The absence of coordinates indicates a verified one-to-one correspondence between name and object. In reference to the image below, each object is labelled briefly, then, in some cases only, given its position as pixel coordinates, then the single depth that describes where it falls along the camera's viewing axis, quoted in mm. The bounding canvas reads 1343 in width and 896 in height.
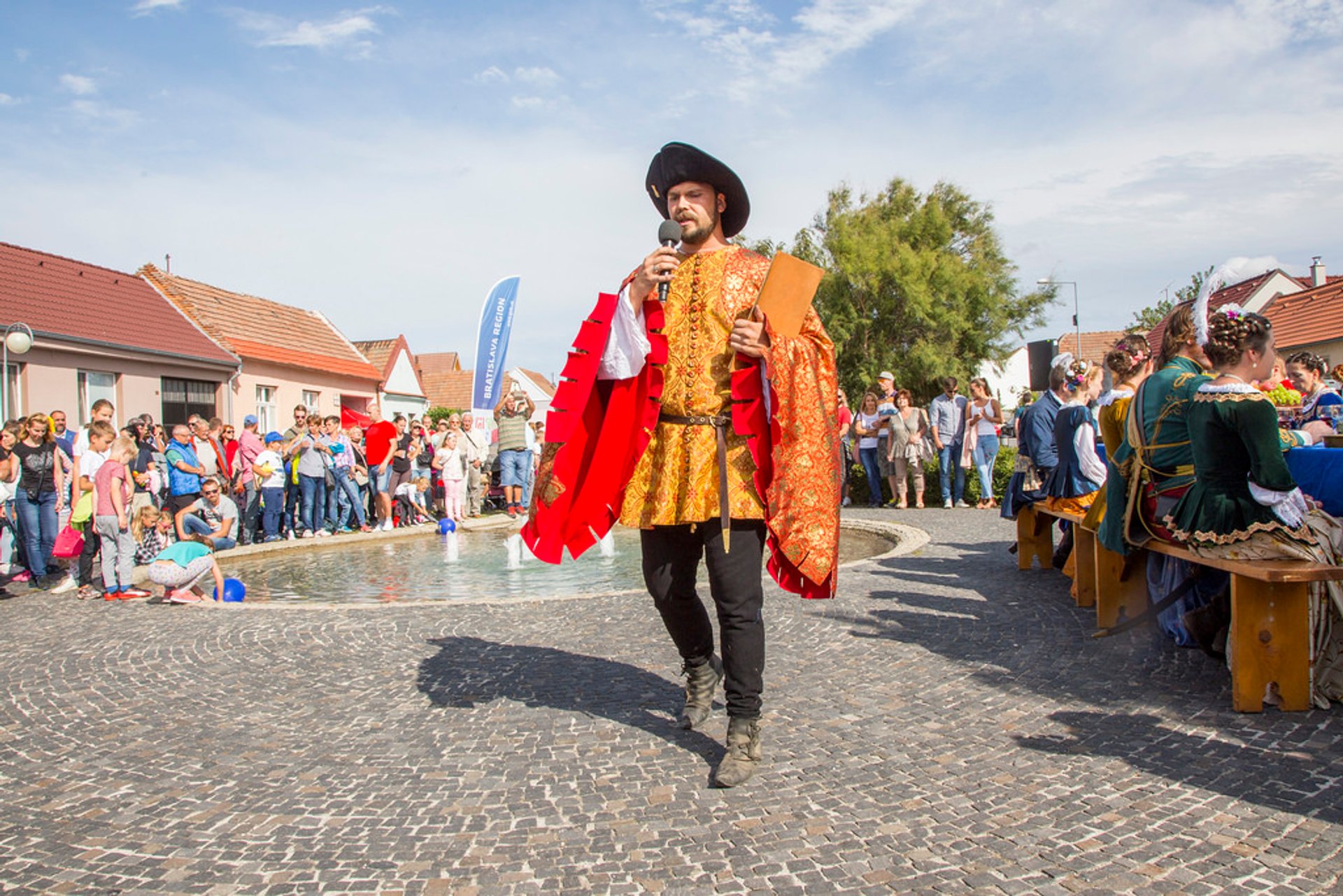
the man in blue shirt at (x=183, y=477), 9896
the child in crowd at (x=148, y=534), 9352
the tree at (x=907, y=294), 35656
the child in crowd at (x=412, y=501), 15281
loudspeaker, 16078
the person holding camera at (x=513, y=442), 14945
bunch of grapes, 6742
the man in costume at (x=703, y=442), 3463
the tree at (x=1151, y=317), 48791
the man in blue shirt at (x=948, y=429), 14266
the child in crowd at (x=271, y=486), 12820
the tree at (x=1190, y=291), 45150
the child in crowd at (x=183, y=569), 7547
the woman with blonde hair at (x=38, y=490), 9688
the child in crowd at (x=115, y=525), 8266
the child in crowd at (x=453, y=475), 14438
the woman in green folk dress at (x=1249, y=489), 3980
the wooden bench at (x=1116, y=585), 5500
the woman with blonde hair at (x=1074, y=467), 6973
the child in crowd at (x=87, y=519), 8602
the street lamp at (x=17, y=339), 12516
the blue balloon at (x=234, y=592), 7992
